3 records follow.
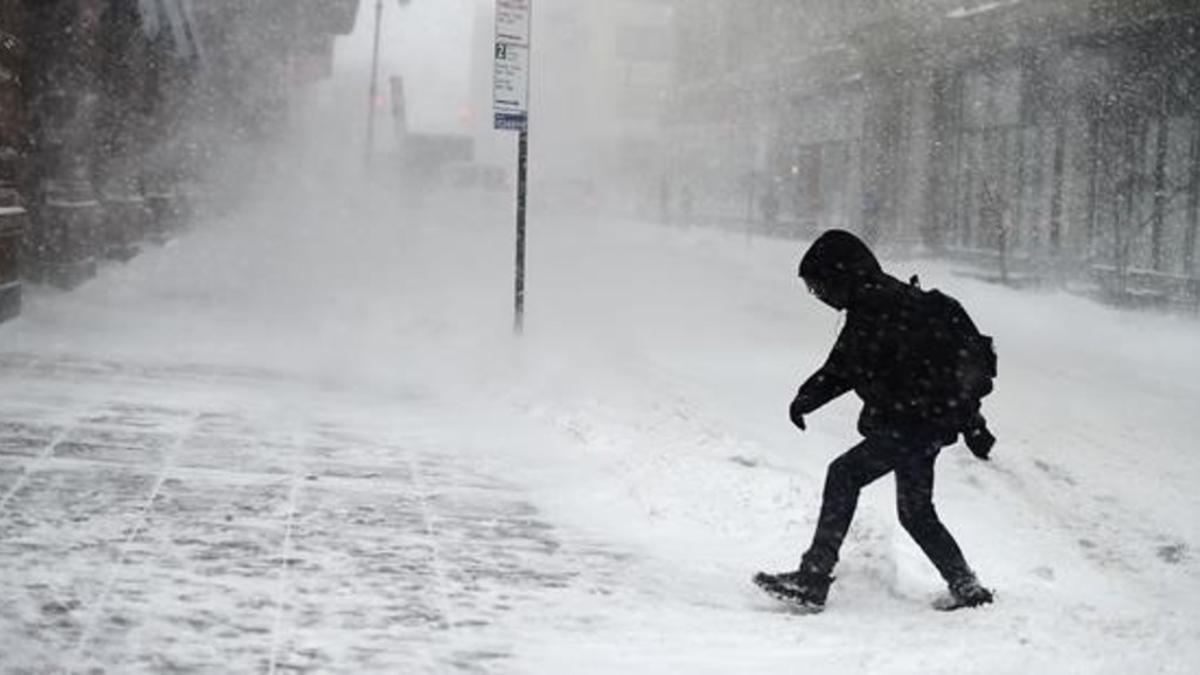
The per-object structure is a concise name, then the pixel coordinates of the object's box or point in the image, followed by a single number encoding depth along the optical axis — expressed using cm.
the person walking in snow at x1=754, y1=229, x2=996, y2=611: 541
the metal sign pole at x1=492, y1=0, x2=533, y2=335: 1241
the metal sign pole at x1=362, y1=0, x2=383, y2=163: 4403
